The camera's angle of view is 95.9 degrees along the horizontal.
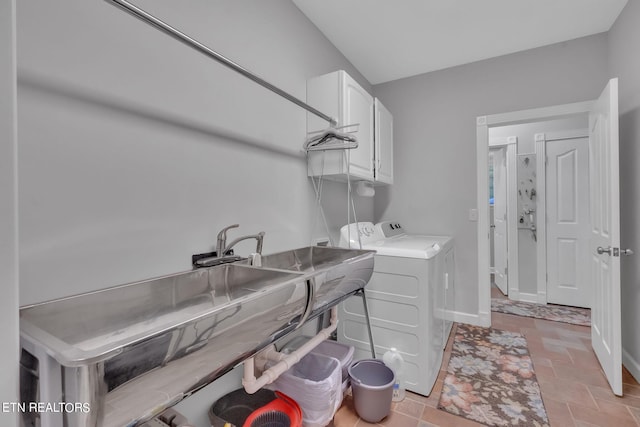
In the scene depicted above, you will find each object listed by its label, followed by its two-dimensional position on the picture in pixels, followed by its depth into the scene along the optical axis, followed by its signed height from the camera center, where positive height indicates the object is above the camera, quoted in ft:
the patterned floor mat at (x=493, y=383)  5.51 -4.00
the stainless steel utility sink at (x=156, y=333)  1.66 -1.02
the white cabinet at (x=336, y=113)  6.56 +2.22
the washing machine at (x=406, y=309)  6.04 -2.32
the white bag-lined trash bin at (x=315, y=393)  4.79 -3.14
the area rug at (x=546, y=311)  10.03 -4.02
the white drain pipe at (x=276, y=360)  3.56 -2.16
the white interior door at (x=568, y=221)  10.92 -0.71
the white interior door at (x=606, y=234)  5.97 -0.73
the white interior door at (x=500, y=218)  12.89 -0.63
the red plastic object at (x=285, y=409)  4.31 -3.09
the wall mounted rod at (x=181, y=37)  2.55 +1.83
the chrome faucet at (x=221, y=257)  4.26 -0.71
